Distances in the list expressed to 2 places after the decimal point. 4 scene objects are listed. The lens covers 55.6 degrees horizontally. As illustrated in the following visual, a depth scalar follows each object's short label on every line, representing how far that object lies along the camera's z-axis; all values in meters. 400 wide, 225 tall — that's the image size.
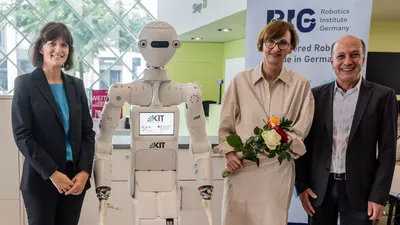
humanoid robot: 1.77
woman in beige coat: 1.73
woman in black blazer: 1.59
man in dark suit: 1.67
